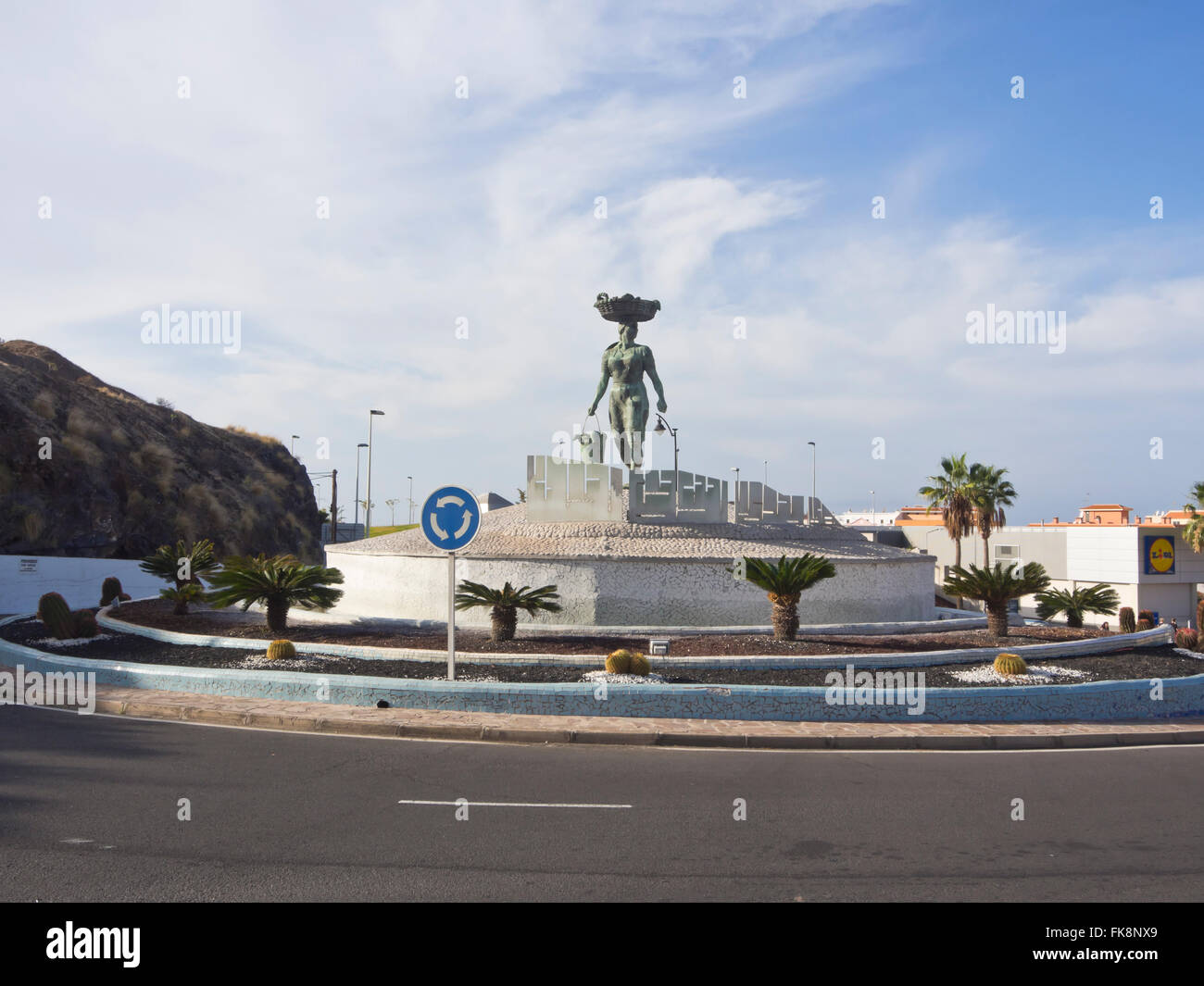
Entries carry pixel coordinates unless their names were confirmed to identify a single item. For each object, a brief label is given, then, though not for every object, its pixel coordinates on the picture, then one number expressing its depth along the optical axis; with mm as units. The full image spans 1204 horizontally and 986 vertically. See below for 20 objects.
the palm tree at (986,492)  47781
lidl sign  50969
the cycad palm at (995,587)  17781
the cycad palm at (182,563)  22281
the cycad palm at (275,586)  17078
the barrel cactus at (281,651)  15188
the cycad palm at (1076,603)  21797
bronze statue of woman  25344
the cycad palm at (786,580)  16281
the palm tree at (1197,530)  46281
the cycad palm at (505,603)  16233
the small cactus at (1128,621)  24656
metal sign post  13148
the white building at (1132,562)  50906
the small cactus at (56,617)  17903
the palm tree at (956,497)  48344
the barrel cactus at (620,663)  13484
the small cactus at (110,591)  25734
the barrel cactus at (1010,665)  14117
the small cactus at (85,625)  18234
